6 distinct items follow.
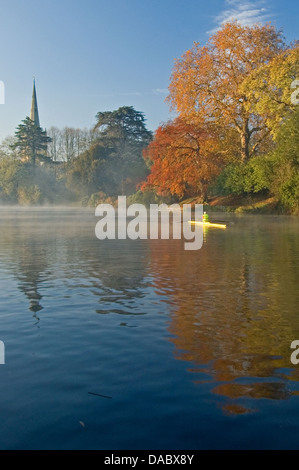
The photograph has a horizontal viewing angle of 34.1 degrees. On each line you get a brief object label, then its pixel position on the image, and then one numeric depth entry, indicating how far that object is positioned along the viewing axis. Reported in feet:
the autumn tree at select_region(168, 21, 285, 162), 164.66
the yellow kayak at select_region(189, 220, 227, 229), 104.25
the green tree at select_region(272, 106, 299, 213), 136.77
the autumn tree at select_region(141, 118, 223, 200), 176.55
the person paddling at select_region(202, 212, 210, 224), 111.04
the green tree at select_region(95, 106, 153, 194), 269.23
